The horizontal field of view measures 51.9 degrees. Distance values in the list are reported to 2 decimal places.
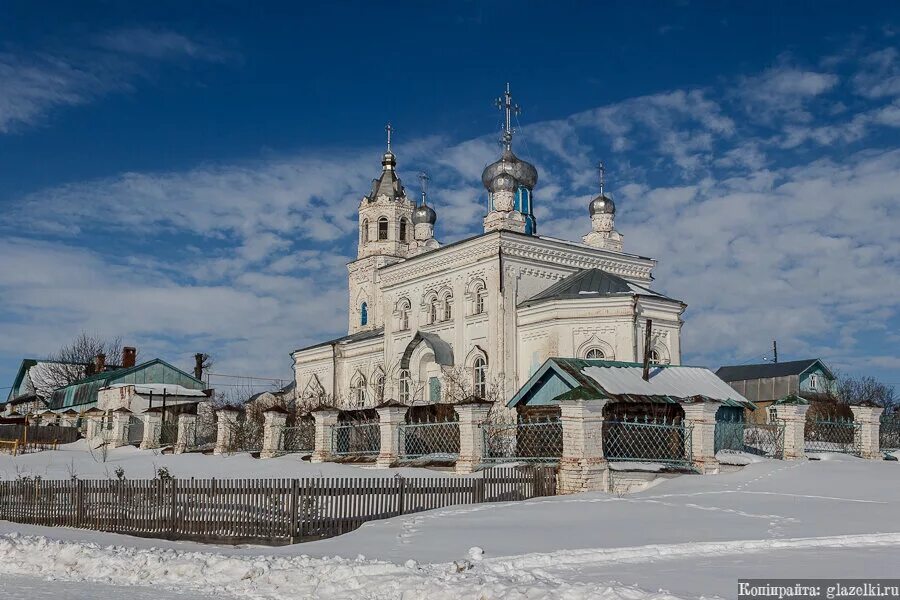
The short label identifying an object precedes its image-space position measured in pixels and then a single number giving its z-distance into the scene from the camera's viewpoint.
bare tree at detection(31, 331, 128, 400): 58.56
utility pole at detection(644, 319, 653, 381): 18.90
